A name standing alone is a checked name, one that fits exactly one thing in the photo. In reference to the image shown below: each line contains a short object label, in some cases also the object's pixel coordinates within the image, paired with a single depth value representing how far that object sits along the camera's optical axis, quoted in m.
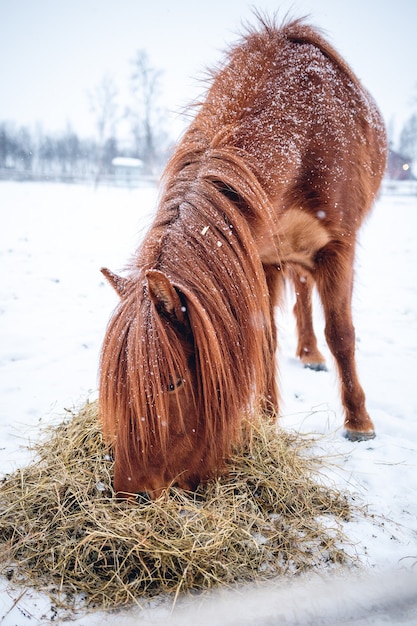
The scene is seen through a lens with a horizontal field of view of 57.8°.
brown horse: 1.43
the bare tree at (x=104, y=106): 30.19
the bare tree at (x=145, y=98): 25.41
